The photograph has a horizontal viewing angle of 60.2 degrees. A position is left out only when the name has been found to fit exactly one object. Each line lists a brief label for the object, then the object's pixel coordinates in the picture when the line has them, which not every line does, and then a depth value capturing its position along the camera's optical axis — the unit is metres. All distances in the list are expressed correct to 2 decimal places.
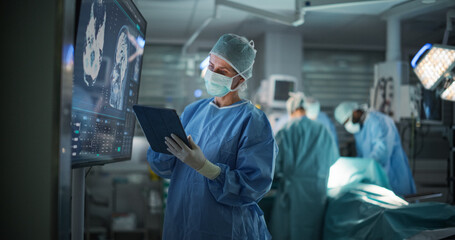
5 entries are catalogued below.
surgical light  2.54
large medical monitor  1.21
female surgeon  1.50
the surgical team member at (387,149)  4.00
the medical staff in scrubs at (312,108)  4.63
